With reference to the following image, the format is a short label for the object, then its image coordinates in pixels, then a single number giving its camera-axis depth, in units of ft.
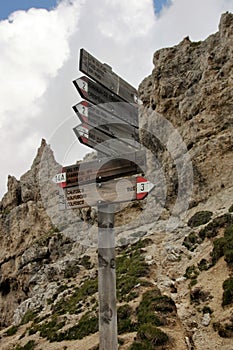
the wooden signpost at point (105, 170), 18.40
